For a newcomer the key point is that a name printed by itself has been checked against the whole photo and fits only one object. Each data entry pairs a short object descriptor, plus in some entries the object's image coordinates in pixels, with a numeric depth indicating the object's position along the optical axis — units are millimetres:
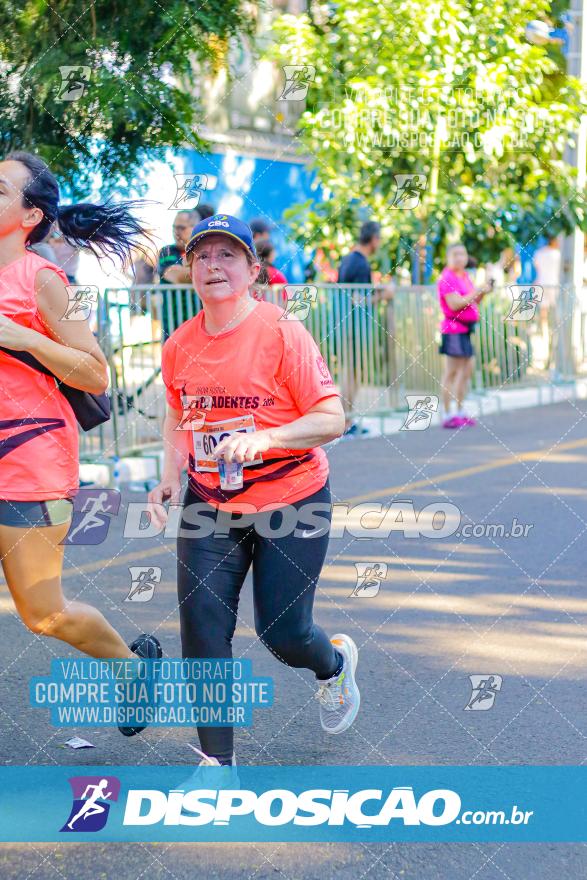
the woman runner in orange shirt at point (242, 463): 3963
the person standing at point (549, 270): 17203
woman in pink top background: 13484
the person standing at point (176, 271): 9460
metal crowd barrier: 10016
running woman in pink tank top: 3996
